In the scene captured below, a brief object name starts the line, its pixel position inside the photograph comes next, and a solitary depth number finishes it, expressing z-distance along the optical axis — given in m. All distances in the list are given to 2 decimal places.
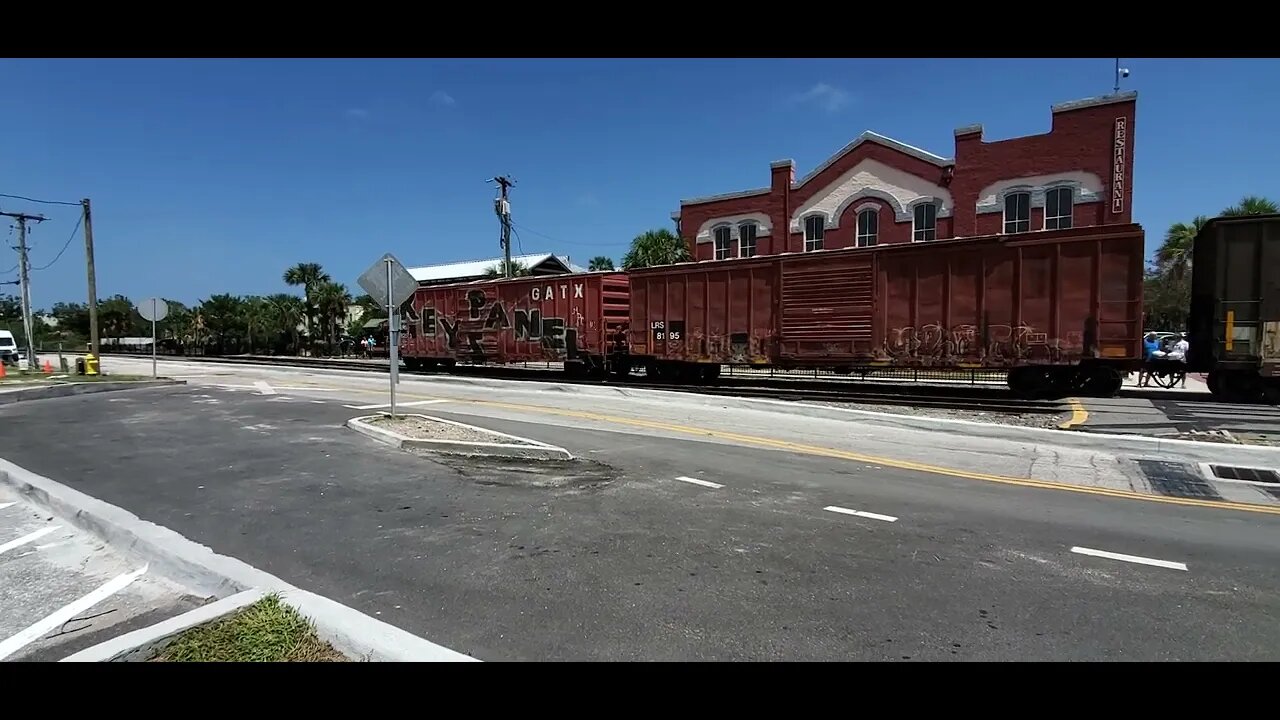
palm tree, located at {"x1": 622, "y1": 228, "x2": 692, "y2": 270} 35.31
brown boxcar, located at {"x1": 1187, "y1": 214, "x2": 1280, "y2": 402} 14.86
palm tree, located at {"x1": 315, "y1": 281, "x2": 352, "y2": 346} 51.09
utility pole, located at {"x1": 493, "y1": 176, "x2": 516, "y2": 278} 42.44
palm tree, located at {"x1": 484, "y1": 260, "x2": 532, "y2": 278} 46.28
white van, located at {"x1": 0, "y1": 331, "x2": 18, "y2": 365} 38.78
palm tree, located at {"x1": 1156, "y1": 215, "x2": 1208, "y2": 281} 33.62
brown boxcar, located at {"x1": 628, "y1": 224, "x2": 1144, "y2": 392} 14.32
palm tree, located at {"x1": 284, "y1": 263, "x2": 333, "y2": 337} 52.12
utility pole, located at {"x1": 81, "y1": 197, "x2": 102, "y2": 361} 29.00
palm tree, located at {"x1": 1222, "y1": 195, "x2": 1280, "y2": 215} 29.84
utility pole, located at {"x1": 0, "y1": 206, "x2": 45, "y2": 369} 40.22
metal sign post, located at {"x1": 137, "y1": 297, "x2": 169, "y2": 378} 23.23
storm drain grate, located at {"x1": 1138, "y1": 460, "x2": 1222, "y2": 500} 7.32
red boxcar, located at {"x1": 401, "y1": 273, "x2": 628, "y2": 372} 22.33
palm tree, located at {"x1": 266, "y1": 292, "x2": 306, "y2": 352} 54.34
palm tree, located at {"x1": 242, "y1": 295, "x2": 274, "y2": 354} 55.25
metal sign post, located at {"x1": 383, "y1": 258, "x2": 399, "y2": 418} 11.78
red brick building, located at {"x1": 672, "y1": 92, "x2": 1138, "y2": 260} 27.03
